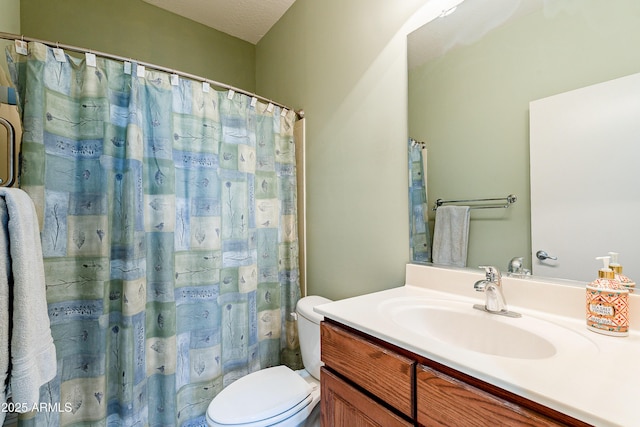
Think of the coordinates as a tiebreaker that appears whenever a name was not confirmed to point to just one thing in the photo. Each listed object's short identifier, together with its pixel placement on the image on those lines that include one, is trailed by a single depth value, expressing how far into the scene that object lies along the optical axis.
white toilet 1.05
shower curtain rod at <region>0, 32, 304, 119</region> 1.04
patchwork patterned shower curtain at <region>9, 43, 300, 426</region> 1.12
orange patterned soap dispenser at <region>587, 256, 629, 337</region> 0.67
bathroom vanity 0.47
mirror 0.79
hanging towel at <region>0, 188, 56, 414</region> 0.73
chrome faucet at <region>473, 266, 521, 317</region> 0.86
